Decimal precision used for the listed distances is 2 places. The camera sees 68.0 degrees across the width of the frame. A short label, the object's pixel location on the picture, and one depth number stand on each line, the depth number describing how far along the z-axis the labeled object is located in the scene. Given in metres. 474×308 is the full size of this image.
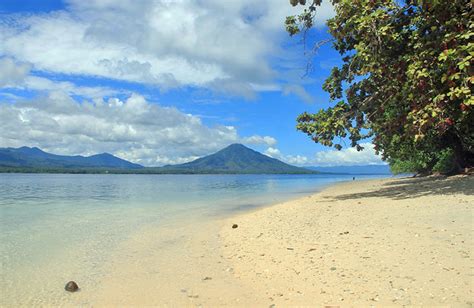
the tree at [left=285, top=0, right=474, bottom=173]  12.70
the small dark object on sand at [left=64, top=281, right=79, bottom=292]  7.39
